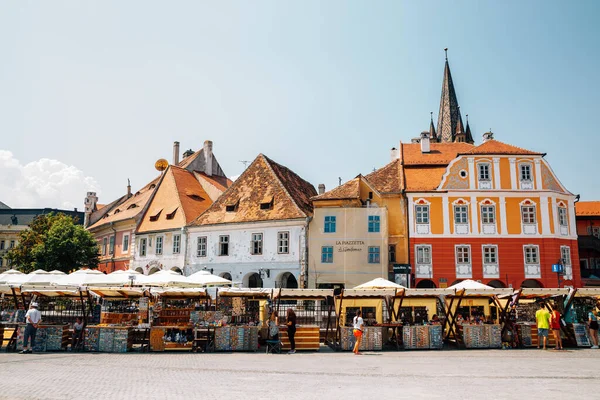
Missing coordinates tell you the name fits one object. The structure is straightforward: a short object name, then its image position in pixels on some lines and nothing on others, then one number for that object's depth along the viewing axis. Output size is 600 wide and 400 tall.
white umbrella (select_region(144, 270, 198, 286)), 22.88
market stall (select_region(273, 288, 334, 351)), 19.95
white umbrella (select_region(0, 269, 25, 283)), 25.86
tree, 39.44
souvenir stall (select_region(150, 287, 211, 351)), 19.38
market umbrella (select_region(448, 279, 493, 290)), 21.55
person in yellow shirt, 19.77
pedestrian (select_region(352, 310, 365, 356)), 18.84
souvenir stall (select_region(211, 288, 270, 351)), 19.73
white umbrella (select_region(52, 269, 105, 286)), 23.33
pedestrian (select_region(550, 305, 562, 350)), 19.60
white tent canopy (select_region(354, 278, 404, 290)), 21.98
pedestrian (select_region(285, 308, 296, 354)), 19.31
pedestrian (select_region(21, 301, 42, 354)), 18.17
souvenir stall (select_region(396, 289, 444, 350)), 20.52
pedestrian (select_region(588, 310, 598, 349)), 20.28
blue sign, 33.19
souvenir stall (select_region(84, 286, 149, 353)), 19.06
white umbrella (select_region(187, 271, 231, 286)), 23.18
